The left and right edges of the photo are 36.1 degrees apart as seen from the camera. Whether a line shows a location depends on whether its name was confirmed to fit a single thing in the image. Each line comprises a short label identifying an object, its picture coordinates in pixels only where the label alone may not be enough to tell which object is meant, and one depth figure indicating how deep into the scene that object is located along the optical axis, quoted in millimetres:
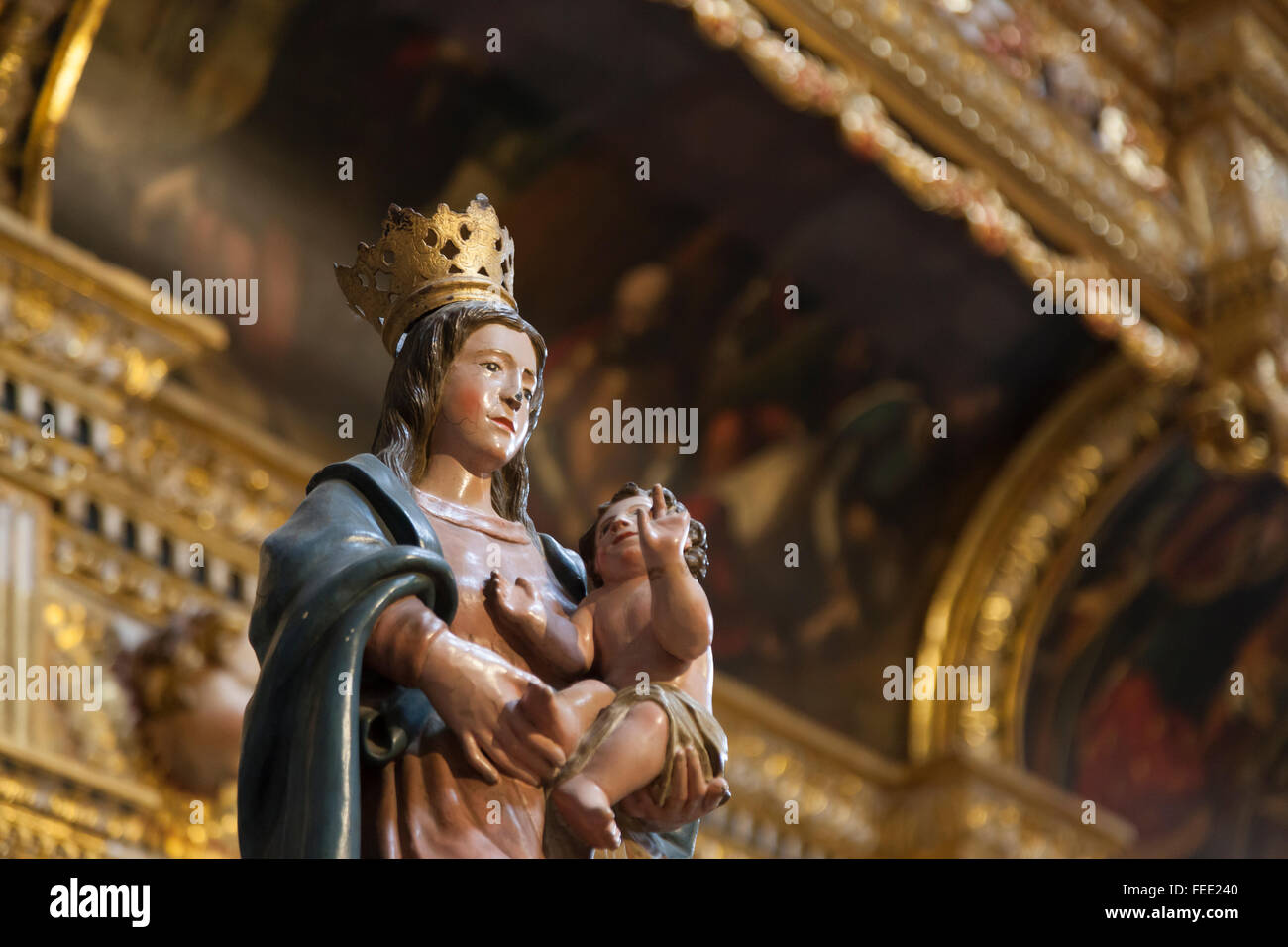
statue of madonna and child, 2750
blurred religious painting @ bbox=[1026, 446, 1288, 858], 11867
